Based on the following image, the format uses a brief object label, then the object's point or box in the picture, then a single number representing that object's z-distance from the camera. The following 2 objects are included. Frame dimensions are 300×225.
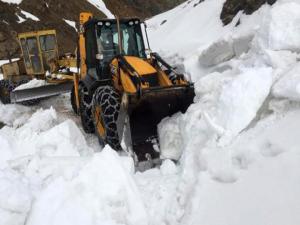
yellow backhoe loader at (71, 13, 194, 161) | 3.69
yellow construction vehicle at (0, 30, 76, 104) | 6.88
